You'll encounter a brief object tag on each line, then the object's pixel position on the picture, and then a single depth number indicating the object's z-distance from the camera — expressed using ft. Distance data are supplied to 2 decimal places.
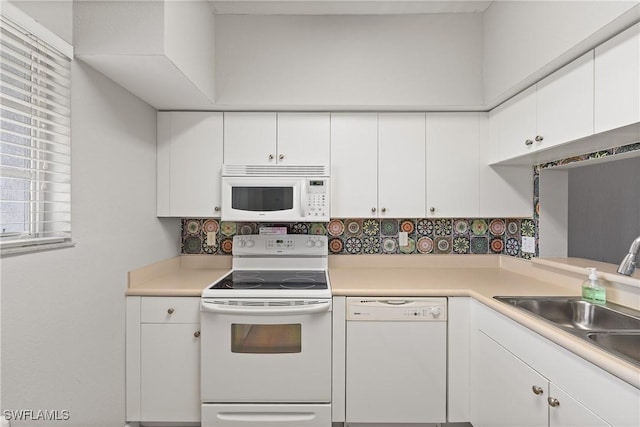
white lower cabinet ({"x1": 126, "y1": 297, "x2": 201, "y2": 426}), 6.00
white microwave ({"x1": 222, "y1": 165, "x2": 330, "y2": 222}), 6.94
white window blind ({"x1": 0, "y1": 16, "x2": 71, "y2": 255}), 3.85
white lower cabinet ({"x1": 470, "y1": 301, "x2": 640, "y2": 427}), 3.11
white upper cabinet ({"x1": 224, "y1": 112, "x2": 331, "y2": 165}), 7.18
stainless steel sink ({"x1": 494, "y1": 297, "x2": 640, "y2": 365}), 3.96
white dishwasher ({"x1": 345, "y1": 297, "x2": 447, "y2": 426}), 5.92
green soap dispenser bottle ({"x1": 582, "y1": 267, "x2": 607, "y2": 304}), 5.01
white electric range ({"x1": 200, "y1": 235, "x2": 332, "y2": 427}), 5.82
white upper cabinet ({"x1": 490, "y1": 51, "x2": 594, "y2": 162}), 4.57
